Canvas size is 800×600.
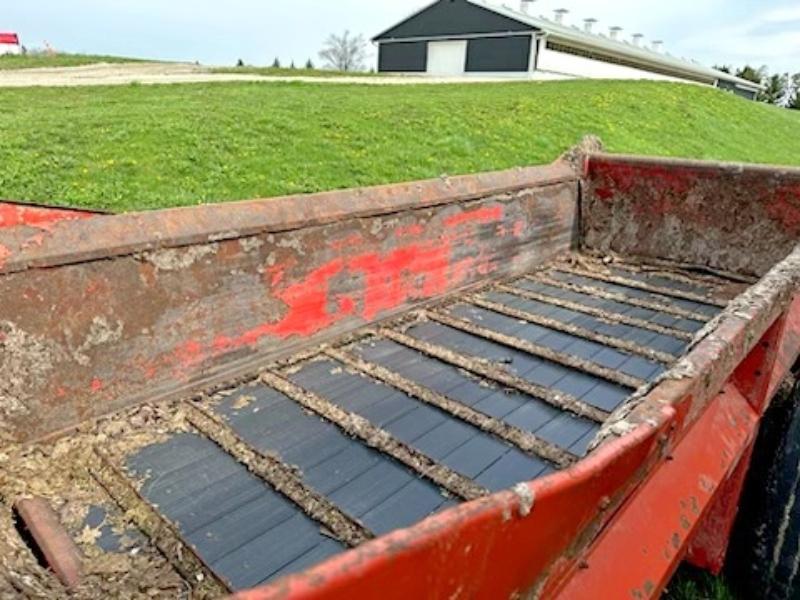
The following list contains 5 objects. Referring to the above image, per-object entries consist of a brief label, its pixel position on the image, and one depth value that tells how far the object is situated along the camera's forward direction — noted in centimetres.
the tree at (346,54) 6506
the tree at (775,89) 5784
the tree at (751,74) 6019
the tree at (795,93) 5564
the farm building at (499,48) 3131
